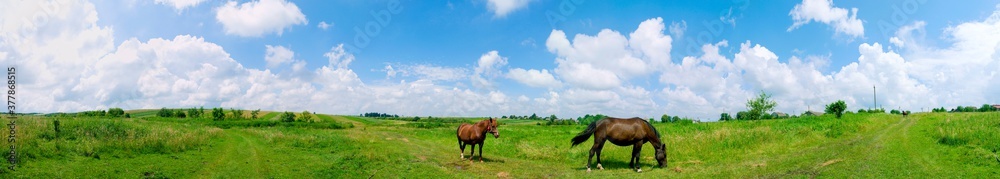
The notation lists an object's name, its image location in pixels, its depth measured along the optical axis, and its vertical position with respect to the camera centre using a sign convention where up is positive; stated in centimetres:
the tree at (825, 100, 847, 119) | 5716 +37
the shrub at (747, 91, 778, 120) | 10150 +65
